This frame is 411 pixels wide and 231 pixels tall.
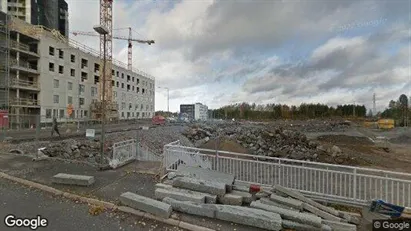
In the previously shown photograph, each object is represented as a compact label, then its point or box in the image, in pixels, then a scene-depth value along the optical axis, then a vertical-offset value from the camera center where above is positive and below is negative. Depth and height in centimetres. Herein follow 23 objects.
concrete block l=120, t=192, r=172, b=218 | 589 -217
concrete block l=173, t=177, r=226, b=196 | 673 -193
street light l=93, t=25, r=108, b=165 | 926 +302
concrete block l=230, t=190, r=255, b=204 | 684 -220
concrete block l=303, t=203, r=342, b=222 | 620 -240
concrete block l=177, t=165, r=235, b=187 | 759 -188
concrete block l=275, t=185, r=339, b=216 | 657 -220
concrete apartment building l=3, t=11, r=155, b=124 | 3731 +640
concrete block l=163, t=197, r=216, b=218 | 595 -222
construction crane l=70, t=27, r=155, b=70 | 8925 +2497
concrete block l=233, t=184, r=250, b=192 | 745 -216
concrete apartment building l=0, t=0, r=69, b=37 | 5931 +2456
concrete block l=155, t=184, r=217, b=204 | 649 -208
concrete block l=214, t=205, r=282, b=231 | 554 -226
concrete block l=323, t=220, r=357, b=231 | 575 -250
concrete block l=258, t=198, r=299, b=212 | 639 -224
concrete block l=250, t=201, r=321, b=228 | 566 -228
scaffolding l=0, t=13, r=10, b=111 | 3456 +671
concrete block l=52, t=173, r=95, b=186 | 788 -209
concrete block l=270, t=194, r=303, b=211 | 638 -219
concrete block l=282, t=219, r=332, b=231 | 556 -243
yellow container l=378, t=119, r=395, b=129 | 5906 -189
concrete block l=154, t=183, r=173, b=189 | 729 -208
